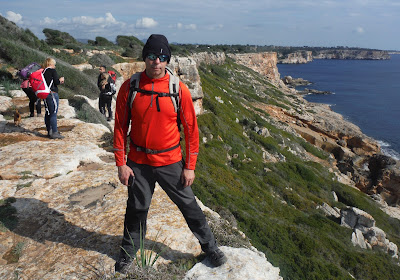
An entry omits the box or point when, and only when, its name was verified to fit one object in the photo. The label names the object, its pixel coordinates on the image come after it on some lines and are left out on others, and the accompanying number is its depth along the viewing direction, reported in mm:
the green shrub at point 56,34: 34719
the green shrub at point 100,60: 21266
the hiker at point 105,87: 10812
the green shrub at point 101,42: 39625
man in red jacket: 2939
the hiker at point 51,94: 6668
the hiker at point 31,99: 7859
